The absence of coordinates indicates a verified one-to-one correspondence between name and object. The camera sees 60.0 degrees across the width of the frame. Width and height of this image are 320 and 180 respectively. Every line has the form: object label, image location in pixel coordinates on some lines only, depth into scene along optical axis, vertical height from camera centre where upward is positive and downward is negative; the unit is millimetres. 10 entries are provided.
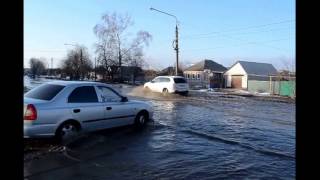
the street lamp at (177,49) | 29240 +3960
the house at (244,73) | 44149 +2454
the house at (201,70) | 57026 +3791
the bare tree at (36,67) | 92320 +7135
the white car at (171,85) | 23166 +126
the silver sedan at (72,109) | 6081 -554
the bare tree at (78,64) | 57882 +4923
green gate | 27702 -135
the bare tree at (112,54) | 50652 +5983
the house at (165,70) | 62207 +3756
